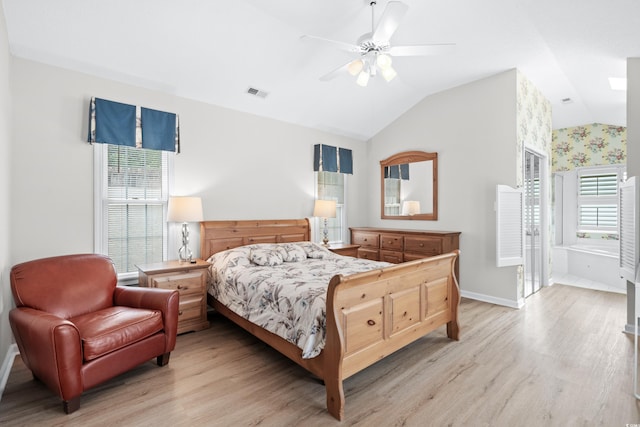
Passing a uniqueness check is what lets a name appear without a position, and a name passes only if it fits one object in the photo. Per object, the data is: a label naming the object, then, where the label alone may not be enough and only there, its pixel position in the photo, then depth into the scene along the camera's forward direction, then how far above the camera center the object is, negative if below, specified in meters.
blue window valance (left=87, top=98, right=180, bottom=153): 3.21 +0.95
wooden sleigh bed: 2.08 -0.84
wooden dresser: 4.57 -0.47
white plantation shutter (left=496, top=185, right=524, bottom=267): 4.15 -0.17
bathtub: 5.31 -0.99
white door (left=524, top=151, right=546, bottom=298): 4.78 -0.06
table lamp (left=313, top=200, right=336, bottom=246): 4.91 +0.07
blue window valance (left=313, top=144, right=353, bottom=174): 5.24 +0.94
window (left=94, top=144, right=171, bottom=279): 3.32 +0.11
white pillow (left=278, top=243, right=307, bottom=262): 3.85 -0.48
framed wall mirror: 5.21 +0.48
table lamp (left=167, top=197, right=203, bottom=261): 3.46 +0.04
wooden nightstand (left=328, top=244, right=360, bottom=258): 4.89 -0.57
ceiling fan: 2.45 +1.45
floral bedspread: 2.29 -0.63
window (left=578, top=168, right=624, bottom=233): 5.89 +0.27
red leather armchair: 2.03 -0.81
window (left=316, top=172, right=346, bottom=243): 5.40 +0.32
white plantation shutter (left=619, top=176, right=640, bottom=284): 3.10 -0.16
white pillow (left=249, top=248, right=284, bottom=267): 3.60 -0.50
